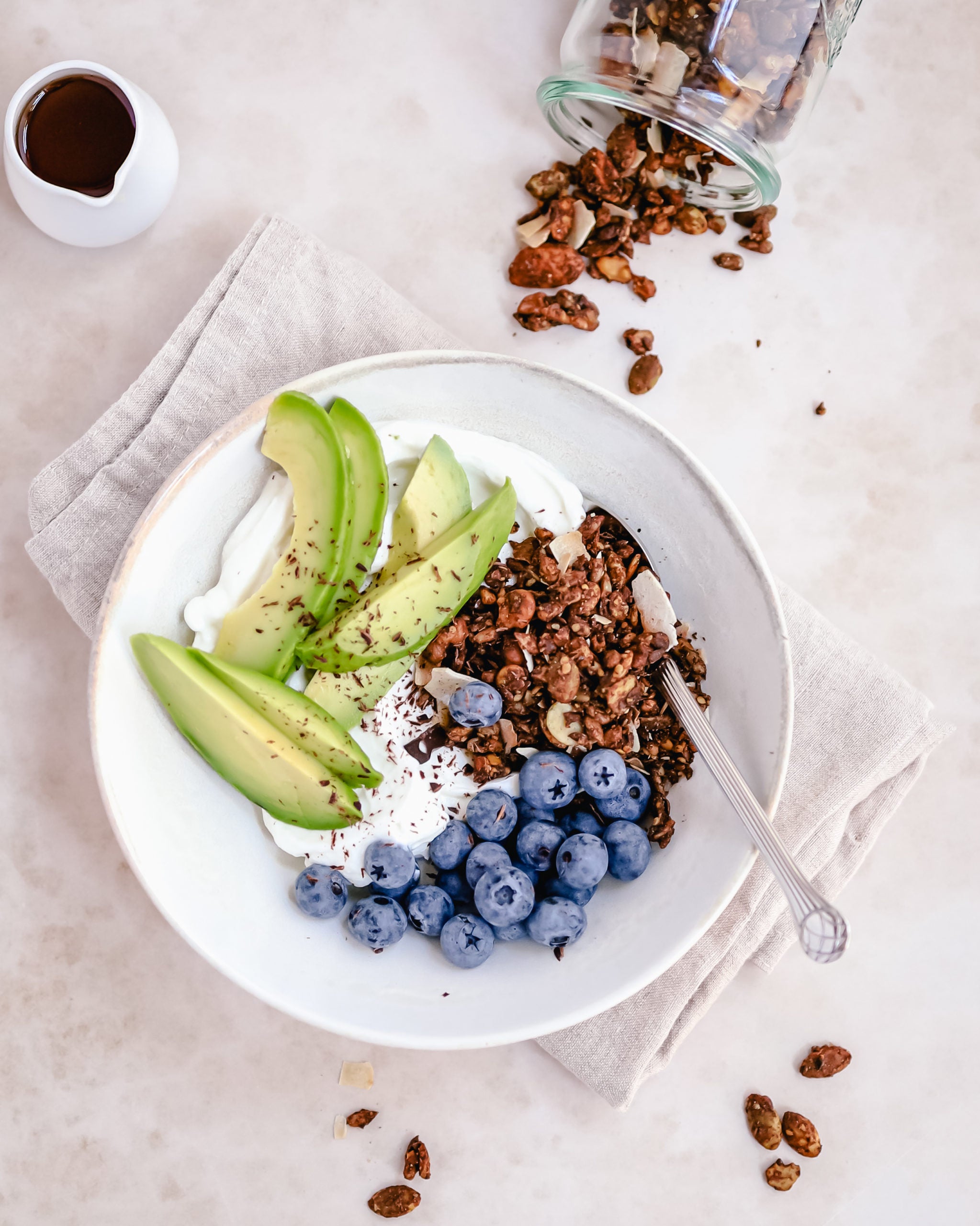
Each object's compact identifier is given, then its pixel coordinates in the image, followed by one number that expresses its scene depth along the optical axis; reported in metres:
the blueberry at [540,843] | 0.54
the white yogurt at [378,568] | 0.53
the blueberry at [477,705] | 0.53
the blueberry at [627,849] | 0.54
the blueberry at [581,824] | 0.55
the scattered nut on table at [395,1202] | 0.59
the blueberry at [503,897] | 0.53
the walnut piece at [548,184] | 0.59
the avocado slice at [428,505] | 0.53
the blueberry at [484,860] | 0.54
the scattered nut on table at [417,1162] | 0.59
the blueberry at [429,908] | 0.54
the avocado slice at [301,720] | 0.52
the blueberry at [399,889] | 0.54
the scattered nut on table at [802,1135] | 0.60
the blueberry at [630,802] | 0.54
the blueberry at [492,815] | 0.54
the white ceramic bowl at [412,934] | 0.52
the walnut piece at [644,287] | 0.60
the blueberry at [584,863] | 0.53
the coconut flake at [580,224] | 0.59
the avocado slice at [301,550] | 0.52
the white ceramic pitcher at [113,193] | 0.56
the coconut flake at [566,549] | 0.55
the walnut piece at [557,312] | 0.59
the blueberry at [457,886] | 0.55
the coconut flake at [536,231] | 0.59
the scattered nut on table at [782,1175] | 0.60
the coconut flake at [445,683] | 0.54
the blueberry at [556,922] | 0.53
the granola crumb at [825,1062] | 0.60
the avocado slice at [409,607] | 0.53
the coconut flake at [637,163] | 0.59
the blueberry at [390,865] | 0.53
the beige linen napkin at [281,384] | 0.57
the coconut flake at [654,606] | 0.55
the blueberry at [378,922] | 0.53
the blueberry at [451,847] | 0.54
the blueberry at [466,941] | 0.54
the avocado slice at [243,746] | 0.52
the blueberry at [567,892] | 0.54
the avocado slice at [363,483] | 0.53
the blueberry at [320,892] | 0.54
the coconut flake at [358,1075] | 0.59
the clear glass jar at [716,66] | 0.55
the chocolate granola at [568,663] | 0.54
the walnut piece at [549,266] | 0.59
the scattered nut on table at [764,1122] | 0.60
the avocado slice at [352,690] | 0.54
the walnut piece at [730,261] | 0.60
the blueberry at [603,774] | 0.53
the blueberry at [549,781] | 0.53
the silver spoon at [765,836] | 0.49
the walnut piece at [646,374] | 0.59
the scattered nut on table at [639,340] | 0.59
